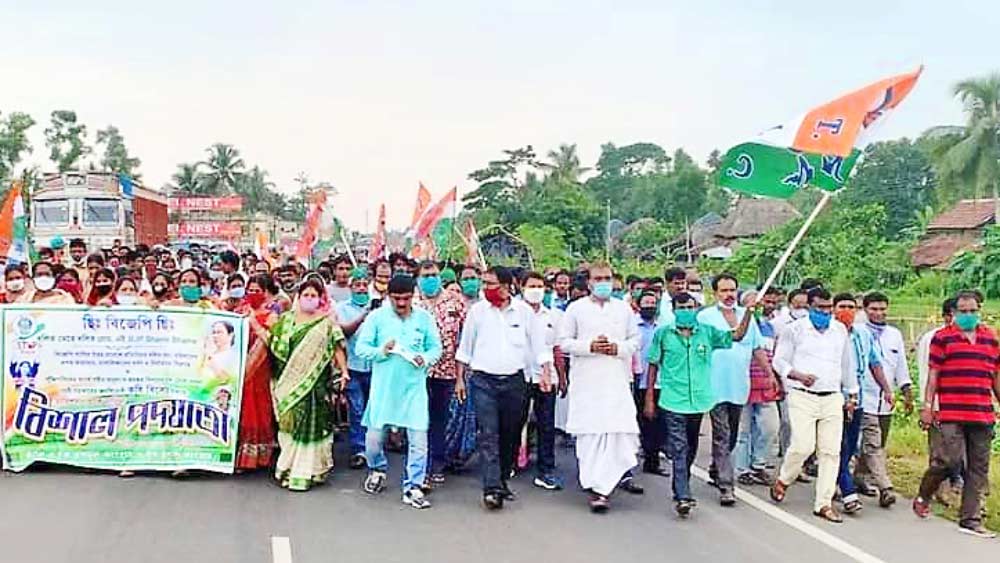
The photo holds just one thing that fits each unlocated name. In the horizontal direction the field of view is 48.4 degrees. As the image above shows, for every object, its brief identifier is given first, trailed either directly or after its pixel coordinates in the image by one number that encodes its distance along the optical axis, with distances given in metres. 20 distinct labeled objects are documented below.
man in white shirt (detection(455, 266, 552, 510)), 7.96
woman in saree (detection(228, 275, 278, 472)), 8.41
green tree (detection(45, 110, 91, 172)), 63.75
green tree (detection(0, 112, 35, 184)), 49.97
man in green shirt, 7.88
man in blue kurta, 7.89
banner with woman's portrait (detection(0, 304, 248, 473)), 8.23
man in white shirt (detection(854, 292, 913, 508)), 8.28
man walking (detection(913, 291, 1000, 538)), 7.54
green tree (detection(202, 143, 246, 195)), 88.25
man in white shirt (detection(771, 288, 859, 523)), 7.87
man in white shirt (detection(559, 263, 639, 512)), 7.97
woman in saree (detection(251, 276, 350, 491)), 8.12
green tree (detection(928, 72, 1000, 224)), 53.16
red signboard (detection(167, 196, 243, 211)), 48.09
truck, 31.25
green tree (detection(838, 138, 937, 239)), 69.62
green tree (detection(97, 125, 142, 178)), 79.31
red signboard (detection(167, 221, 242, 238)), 47.22
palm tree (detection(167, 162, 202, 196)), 86.69
